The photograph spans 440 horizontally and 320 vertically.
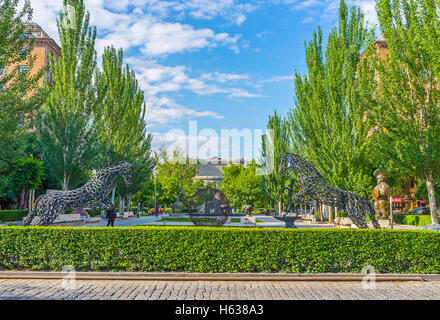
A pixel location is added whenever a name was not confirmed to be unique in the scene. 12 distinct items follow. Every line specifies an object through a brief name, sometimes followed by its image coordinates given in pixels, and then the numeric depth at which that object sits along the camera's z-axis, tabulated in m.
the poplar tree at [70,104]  22.50
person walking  19.65
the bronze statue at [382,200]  20.53
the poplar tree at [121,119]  30.34
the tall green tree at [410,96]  14.30
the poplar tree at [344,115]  20.23
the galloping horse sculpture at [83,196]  11.97
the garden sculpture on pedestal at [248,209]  39.91
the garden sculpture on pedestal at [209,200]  18.88
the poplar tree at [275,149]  34.22
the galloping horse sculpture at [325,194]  11.96
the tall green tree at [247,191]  44.09
